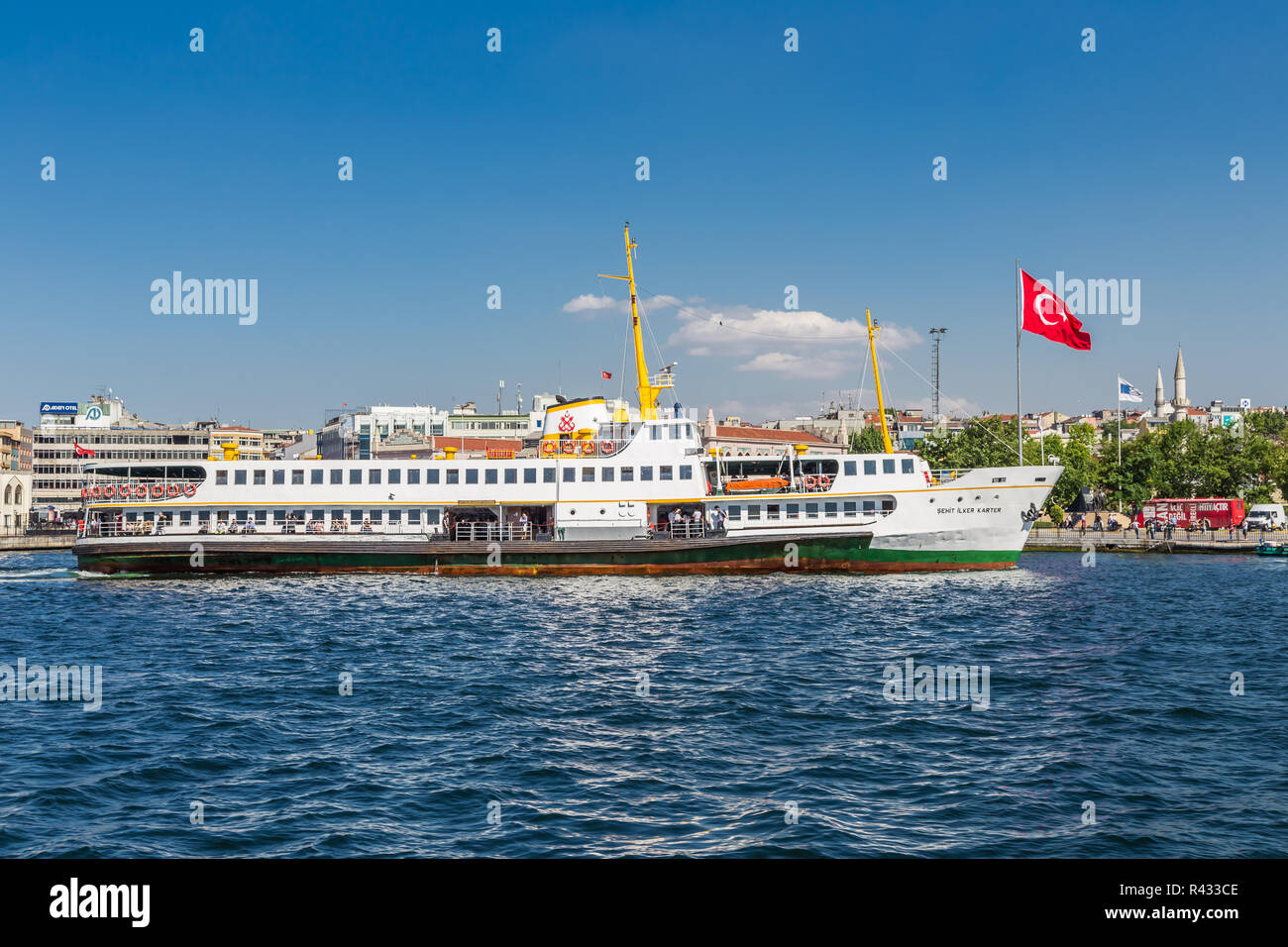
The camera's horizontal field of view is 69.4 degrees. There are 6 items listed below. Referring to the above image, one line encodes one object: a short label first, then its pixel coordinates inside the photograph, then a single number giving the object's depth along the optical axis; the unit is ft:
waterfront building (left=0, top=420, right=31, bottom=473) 496.64
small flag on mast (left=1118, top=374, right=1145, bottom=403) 274.36
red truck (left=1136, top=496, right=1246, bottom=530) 297.33
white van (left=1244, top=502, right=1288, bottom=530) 299.17
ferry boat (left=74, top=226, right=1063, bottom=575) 173.47
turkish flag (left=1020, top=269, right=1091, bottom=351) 157.48
